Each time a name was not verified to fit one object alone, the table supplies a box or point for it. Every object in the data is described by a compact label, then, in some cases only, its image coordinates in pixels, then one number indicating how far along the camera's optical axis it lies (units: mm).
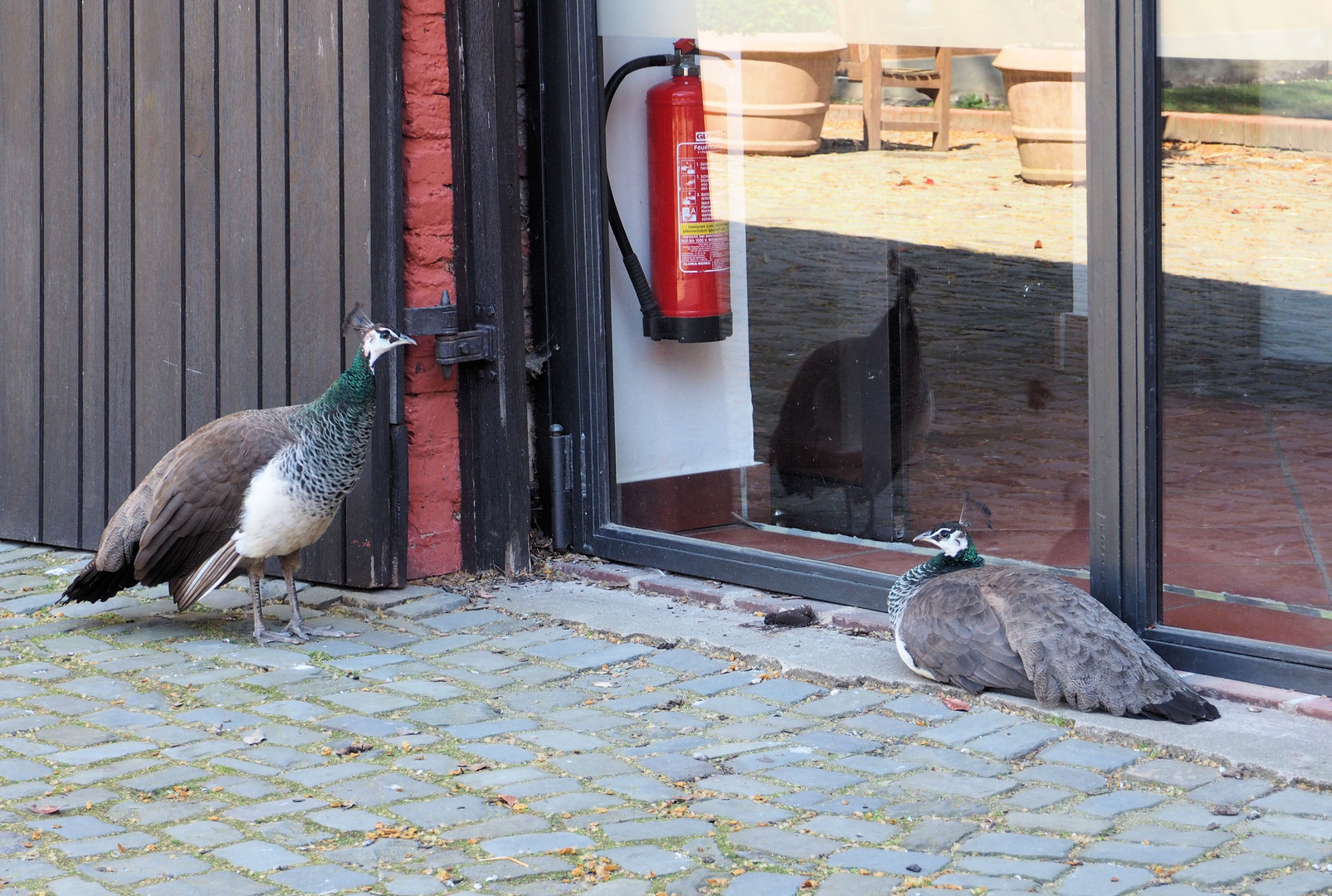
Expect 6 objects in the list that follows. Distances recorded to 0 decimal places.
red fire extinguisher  11445
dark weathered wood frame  11008
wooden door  10609
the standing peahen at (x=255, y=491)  9695
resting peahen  7988
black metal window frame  8523
